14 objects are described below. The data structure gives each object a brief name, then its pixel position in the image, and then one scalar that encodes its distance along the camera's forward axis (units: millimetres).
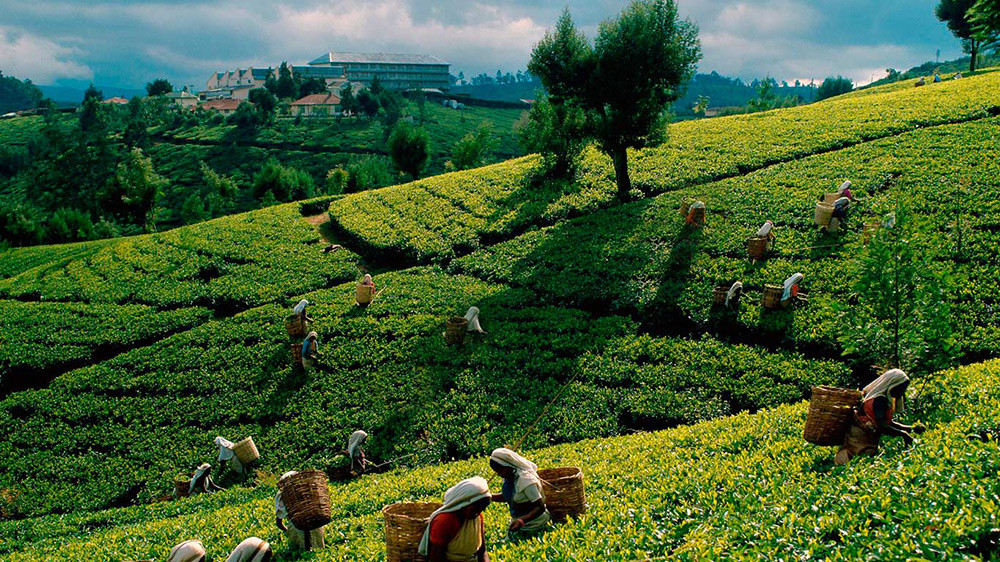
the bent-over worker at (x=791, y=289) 18656
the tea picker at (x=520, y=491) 8312
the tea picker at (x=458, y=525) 7168
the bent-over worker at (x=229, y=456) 17312
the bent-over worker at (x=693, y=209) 25609
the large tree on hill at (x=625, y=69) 29141
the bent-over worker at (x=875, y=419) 8812
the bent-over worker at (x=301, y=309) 22500
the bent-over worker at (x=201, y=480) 16625
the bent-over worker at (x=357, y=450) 16016
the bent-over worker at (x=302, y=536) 10594
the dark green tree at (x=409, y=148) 57906
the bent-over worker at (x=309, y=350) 21312
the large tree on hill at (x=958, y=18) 57709
